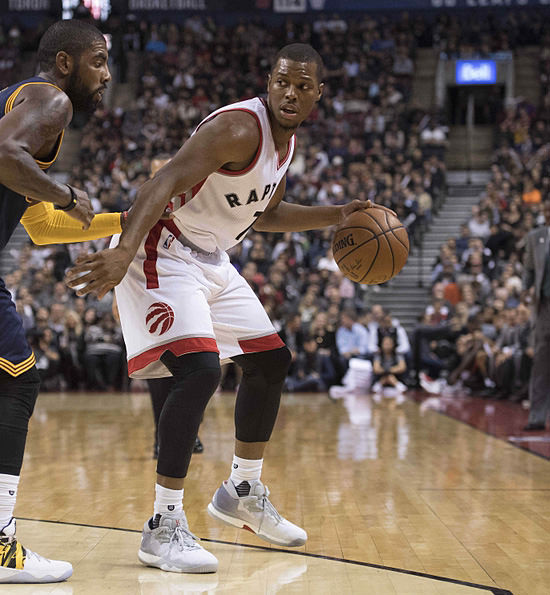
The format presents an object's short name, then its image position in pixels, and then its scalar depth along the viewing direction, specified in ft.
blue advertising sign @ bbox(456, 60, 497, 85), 61.52
